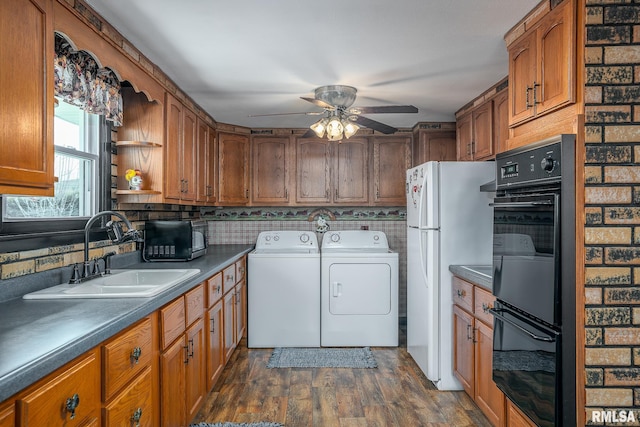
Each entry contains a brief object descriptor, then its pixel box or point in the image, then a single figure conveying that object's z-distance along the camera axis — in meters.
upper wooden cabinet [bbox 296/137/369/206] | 4.53
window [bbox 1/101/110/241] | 1.96
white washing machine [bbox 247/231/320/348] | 3.97
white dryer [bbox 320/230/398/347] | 3.97
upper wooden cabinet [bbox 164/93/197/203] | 2.92
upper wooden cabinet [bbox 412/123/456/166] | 4.26
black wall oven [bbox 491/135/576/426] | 1.67
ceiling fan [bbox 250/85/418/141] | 2.86
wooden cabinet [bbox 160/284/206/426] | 1.93
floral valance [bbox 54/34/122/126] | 1.94
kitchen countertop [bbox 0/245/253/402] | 1.02
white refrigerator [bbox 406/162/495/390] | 3.01
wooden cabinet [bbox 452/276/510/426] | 2.37
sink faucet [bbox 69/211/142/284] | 2.10
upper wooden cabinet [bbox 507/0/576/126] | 1.72
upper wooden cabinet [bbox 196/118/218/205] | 3.71
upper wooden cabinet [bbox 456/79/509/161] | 3.08
